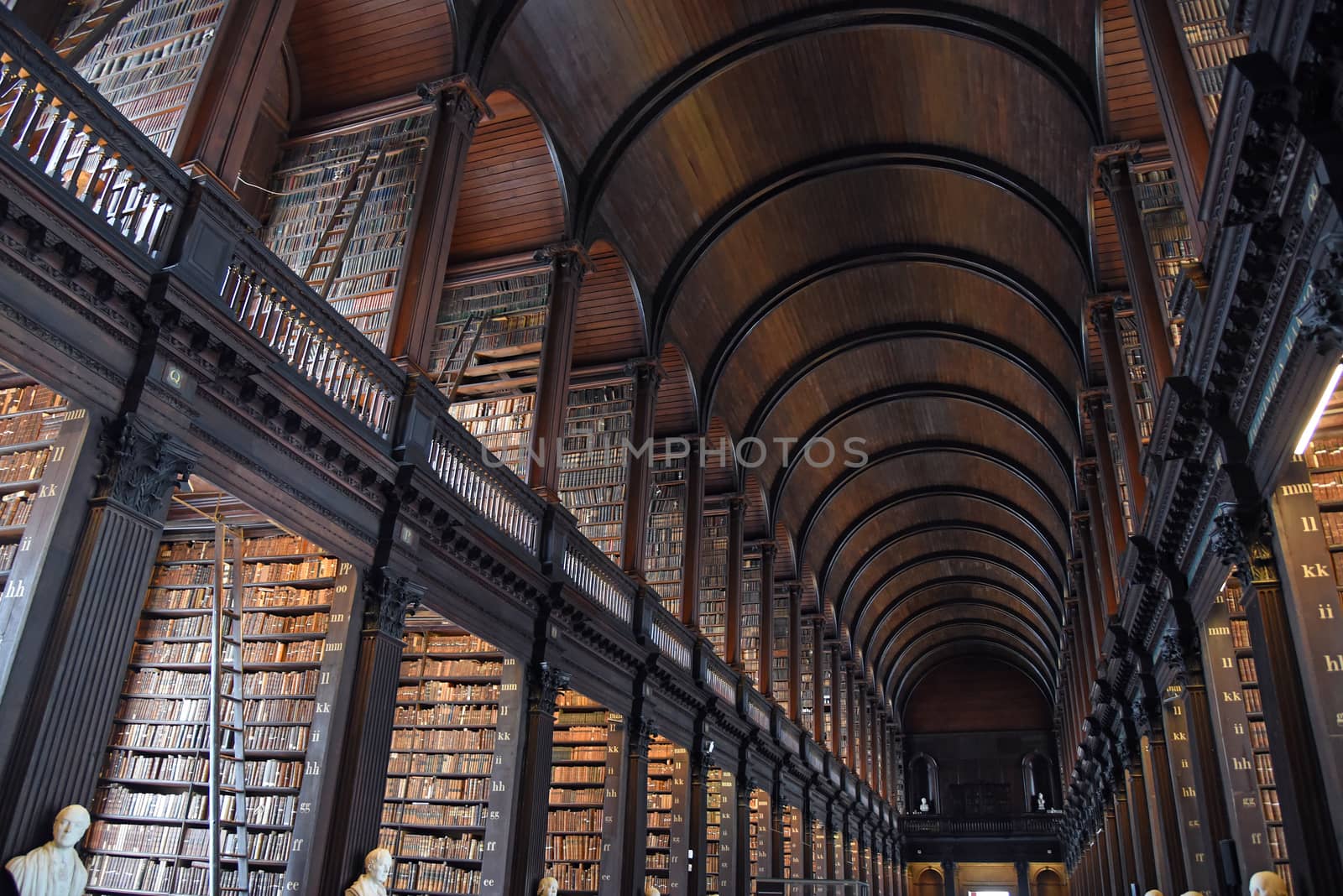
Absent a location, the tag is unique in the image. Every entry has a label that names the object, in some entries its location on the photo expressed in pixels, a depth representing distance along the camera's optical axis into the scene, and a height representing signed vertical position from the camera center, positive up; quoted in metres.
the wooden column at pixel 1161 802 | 9.10 +0.95
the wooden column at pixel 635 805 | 9.48 +0.72
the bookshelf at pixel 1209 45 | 6.05 +5.05
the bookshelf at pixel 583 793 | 9.70 +0.83
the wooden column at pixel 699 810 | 11.52 +0.83
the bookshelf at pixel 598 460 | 11.54 +4.72
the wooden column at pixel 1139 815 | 10.77 +0.96
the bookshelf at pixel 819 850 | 18.87 +0.75
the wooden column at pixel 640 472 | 11.12 +4.42
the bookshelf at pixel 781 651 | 18.67 +4.35
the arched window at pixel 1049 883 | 29.42 +0.52
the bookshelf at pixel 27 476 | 4.29 +1.86
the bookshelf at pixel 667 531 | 13.52 +4.62
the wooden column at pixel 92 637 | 4.16 +0.93
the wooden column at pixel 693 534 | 12.92 +4.42
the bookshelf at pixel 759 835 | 14.57 +0.76
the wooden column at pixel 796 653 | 18.02 +4.15
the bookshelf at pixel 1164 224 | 7.93 +5.36
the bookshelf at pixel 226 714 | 6.32 +0.95
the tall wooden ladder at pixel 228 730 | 5.39 +0.76
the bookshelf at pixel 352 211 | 7.74 +5.10
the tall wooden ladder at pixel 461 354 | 10.39 +5.30
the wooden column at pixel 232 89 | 5.47 +4.14
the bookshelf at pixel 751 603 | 17.27 +4.66
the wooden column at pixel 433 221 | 7.35 +4.74
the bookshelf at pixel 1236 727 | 7.03 +1.29
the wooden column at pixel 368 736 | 6.00 +0.79
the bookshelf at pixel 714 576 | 15.26 +4.61
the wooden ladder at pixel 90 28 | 6.13 +5.22
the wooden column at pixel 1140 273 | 7.37 +4.67
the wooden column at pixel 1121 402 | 9.02 +4.53
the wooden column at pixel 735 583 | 14.62 +4.28
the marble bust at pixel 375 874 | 5.89 -0.03
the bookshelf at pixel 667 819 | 11.41 +0.73
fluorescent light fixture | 4.43 +2.21
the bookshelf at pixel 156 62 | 5.74 +4.70
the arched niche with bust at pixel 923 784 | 31.84 +3.42
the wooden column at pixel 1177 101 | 5.86 +4.71
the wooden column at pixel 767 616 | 16.05 +4.29
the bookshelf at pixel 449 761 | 7.92 +0.89
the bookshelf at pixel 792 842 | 16.16 +0.75
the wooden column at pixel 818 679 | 19.75 +4.10
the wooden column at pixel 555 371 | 9.31 +4.62
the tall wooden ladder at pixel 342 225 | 7.81 +4.86
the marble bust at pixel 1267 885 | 5.25 +0.14
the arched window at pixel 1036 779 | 30.64 +3.56
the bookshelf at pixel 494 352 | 10.46 +5.33
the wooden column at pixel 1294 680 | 5.00 +1.14
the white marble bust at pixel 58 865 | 3.98 -0.04
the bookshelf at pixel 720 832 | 12.88 +0.68
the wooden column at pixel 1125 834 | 12.73 +0.89
